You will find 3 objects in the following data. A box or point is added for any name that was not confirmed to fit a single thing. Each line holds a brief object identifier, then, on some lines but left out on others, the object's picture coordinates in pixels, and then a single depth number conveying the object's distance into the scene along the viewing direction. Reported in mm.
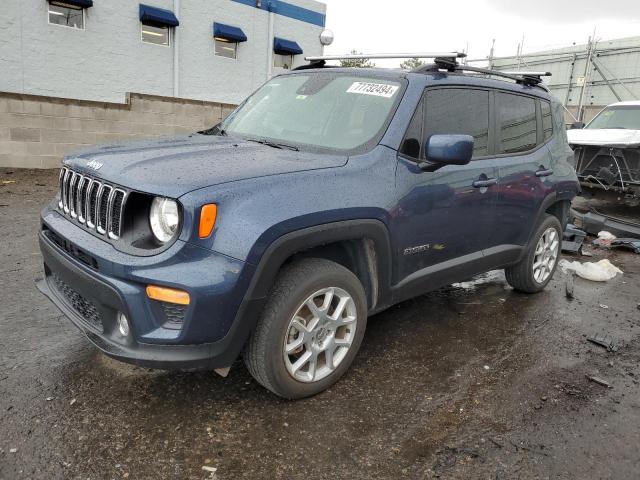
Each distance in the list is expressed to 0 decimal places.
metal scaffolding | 19547
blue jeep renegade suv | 2248
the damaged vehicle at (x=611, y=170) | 7578
